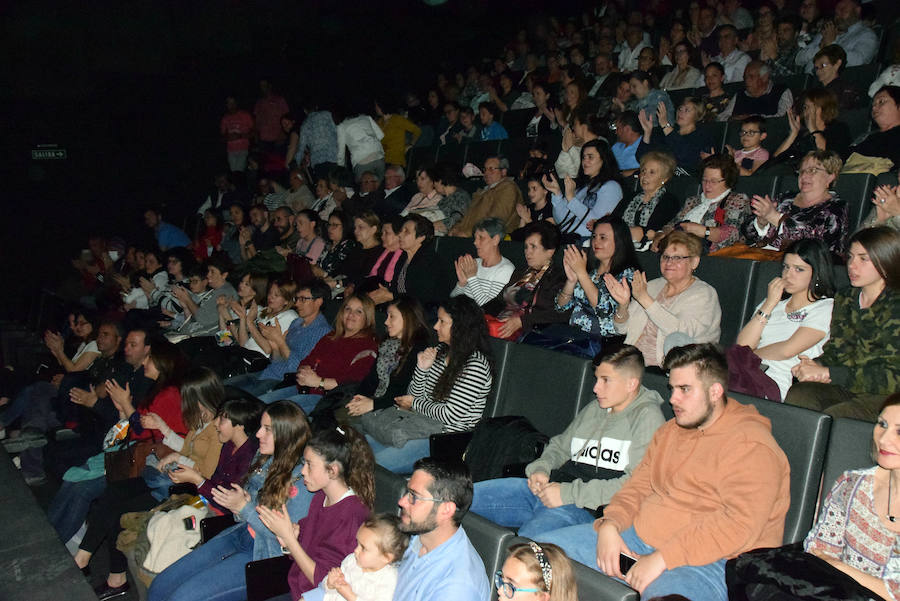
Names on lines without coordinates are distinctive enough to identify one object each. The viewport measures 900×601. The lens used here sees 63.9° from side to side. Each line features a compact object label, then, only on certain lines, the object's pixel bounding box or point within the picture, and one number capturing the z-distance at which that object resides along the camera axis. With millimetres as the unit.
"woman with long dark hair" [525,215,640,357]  3261
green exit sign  8906
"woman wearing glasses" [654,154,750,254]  3672
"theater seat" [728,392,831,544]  2041
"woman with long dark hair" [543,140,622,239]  4266
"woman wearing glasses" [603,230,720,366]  2941
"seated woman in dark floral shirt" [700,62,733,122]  5301
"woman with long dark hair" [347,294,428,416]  3527
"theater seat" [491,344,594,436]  2846
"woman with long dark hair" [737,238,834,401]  2758
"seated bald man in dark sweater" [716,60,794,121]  4986
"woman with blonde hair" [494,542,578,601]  1683
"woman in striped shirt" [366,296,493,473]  3139
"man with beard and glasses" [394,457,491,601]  1914
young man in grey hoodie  2387
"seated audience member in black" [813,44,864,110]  4652
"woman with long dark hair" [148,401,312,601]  2695
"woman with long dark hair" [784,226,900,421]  2467
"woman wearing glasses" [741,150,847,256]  3254
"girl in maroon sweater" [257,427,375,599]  2393
